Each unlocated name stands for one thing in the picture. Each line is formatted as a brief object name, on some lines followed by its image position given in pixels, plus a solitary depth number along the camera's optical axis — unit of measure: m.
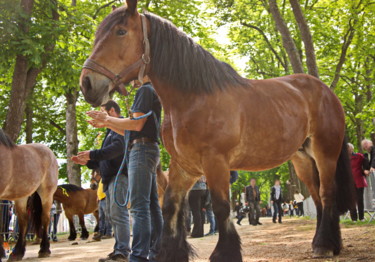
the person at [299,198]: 29.30
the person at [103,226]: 14.30
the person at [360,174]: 12.71
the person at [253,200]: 20.23
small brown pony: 15.90
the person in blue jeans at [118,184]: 5.92
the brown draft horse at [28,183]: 8.40
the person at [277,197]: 21.48
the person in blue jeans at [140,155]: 4.82
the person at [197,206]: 12.41
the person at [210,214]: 13.68
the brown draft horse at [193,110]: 4.12
